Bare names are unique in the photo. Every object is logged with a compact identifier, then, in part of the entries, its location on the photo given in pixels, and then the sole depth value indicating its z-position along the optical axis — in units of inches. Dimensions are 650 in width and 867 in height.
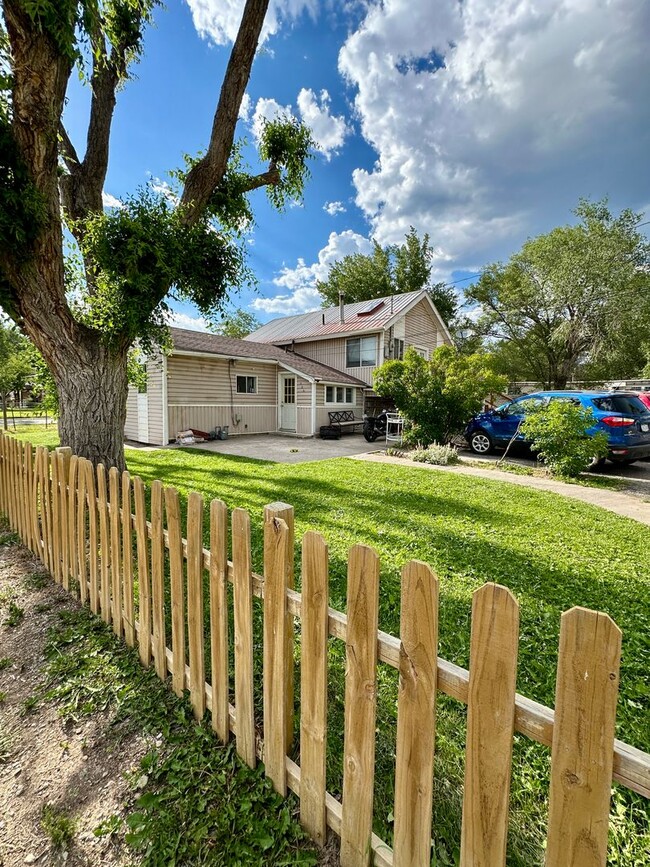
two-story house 489.1
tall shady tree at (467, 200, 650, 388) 794.8
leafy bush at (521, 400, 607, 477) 281.1
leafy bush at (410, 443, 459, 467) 351.9
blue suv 293.4
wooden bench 618.8
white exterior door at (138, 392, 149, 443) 495.5
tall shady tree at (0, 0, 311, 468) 128.3
